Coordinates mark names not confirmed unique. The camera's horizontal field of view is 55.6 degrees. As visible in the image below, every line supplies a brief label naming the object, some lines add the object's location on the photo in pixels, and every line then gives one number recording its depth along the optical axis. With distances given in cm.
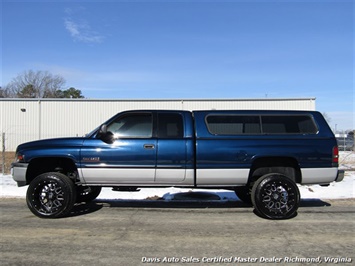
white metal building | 2847
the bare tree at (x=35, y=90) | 6406
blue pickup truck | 616
